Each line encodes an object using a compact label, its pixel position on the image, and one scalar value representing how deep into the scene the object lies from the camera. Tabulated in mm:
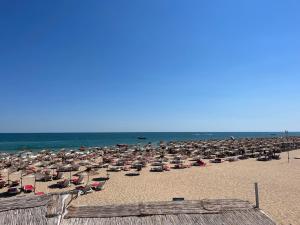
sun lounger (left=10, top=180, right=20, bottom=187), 13340
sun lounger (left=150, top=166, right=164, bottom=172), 17267
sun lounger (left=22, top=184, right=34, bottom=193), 11783
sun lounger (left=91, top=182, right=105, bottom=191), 12260
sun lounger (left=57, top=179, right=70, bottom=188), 13037
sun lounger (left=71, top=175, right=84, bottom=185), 13546
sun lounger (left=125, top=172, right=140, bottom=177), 16115
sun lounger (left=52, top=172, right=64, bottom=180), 15035
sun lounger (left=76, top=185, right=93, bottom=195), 11515
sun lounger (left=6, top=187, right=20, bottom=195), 11618
